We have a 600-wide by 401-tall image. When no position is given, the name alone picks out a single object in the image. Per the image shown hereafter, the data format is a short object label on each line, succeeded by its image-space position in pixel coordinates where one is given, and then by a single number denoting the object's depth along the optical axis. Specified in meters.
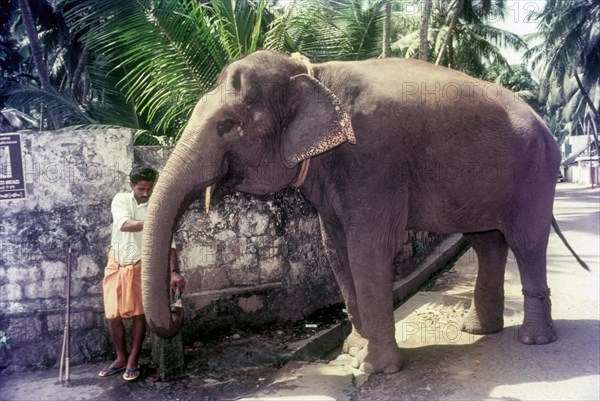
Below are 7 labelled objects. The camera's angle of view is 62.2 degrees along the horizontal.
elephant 3.09
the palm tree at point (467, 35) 17.83
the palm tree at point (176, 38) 5.93
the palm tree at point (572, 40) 22.55
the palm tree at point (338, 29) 6.58
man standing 4.08
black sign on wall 4.43
